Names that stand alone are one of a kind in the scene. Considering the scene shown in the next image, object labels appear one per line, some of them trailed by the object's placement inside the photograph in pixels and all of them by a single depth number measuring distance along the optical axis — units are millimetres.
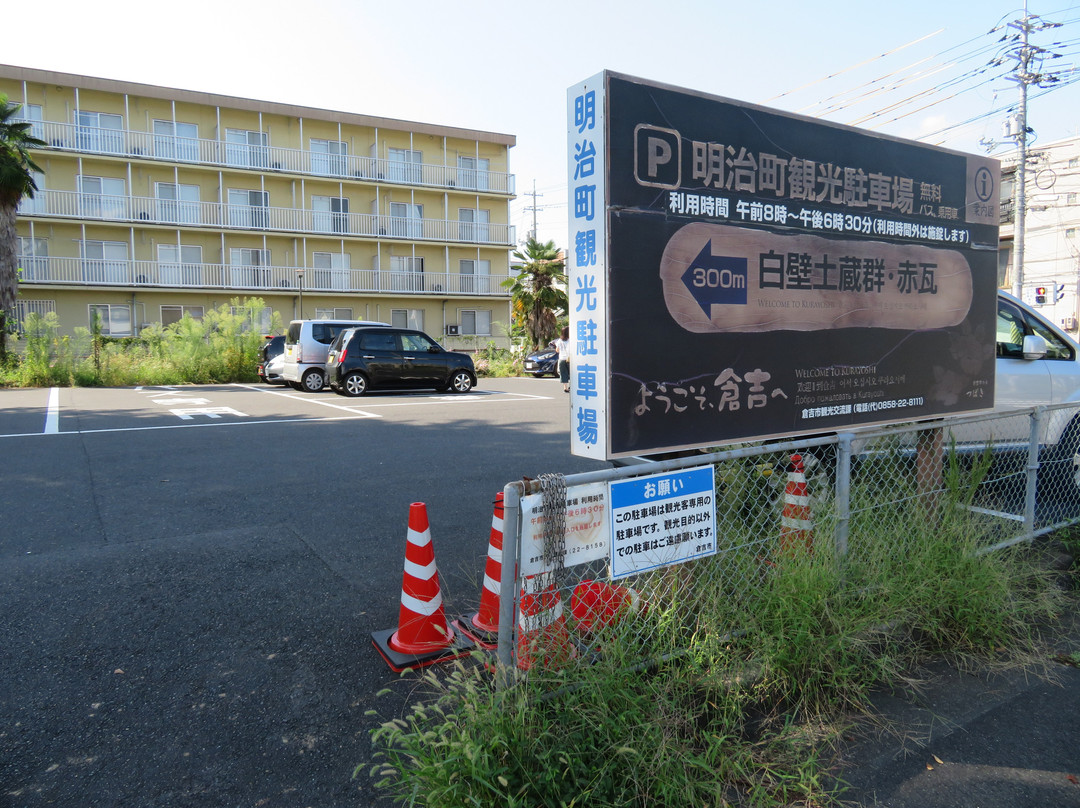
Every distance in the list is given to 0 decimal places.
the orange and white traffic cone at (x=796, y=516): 3299
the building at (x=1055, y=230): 33312
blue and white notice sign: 2709
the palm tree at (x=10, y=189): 19328
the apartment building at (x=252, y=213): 26516
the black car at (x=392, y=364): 15875
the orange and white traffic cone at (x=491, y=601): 3293
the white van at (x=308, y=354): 17266
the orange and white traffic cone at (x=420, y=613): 3301
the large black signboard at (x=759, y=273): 2961
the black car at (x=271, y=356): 19062
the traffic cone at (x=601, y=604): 2738
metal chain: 2480
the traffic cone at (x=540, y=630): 2480
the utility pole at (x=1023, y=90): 22766
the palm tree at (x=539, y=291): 29203
